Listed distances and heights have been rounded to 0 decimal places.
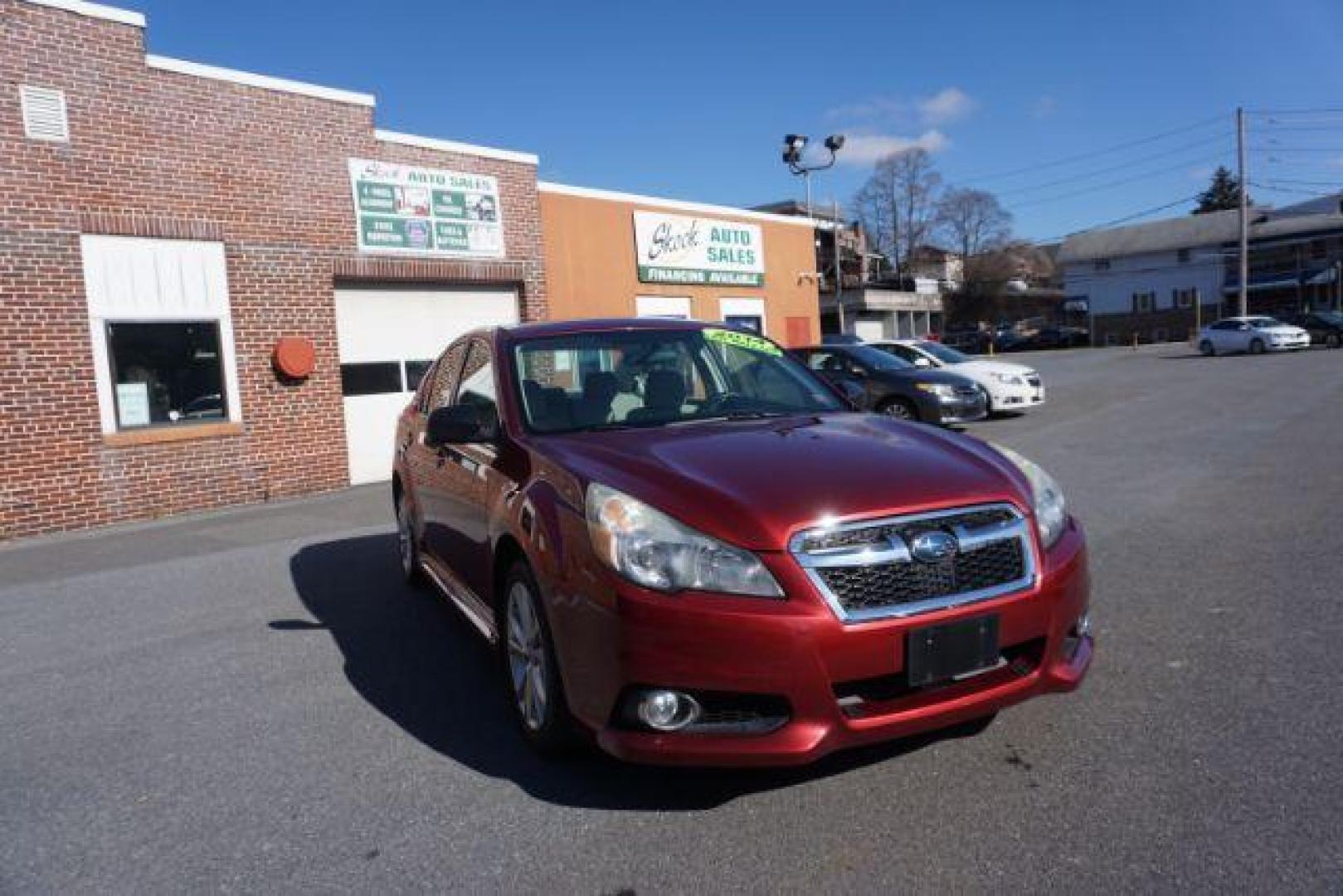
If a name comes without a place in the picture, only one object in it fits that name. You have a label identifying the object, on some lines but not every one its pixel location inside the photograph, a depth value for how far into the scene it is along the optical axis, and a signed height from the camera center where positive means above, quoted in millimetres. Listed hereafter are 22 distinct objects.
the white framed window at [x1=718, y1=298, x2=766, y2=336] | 19281 +931
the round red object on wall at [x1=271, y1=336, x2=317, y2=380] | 11555 +322
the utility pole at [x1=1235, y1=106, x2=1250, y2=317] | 44500 +6476
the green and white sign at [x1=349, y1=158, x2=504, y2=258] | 12500 +2275
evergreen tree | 90625 +13070
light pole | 27219 +5812
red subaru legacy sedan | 2662 -696
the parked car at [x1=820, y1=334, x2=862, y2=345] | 20828 +266
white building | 62719 +3948
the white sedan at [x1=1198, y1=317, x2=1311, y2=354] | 33594 -376
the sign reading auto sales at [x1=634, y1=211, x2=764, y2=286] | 17094 +2095
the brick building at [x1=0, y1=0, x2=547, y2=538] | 9789 +1367
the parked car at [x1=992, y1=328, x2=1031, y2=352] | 59344 -54
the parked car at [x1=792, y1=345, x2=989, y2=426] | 13906 -592
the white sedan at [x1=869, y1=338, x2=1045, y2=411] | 15609 -552
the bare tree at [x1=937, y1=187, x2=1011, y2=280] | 81562 +10805
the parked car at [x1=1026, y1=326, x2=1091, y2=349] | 59031 +12
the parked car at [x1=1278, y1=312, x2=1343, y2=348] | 35500 -175
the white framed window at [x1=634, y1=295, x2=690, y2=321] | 16922 +1017
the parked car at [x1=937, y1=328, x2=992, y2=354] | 61656 +196
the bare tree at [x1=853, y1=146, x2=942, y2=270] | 80188 +10062
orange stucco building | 15414 +1849
